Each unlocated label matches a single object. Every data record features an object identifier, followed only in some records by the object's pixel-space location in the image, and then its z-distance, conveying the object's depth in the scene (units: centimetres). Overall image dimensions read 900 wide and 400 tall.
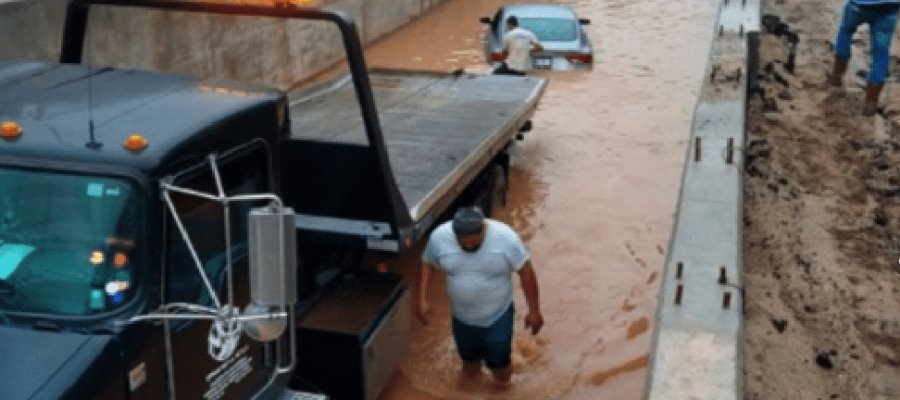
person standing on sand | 1681
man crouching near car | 1677
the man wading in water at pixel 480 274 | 716
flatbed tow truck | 448
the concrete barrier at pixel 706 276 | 741
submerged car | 1880
